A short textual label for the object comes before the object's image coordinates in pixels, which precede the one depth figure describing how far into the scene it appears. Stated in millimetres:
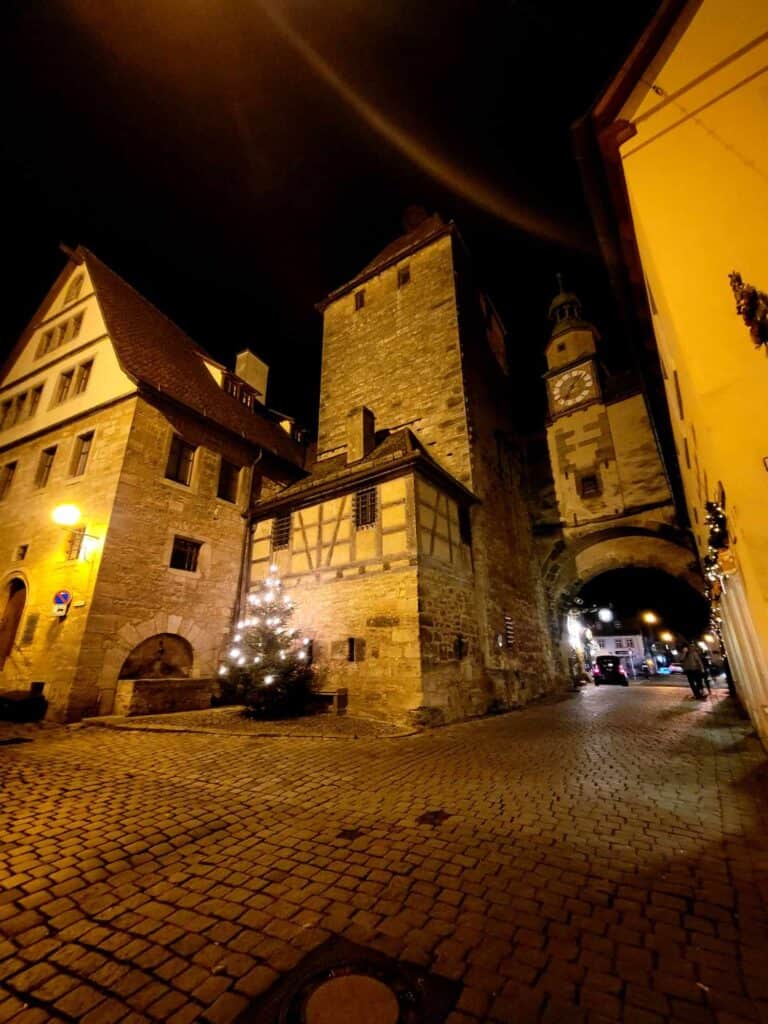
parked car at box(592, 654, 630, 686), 20875
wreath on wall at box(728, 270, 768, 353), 3695
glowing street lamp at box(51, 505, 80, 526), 9930
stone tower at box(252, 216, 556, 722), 9414
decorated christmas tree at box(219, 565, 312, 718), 8945
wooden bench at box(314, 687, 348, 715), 9125
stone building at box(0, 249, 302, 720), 9477
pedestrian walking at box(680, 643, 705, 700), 12898
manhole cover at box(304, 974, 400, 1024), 1575
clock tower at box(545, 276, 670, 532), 15266
